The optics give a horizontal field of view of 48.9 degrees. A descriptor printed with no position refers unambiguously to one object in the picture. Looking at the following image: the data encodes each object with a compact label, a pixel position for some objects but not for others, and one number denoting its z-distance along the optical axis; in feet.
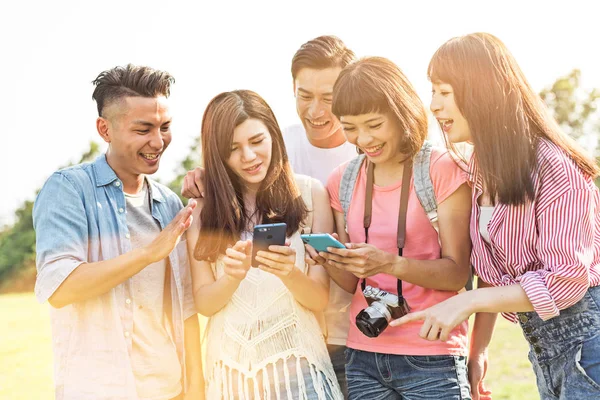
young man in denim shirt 11.18
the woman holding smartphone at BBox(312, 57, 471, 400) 11.35
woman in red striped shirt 9.75
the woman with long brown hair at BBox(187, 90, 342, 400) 11.44
